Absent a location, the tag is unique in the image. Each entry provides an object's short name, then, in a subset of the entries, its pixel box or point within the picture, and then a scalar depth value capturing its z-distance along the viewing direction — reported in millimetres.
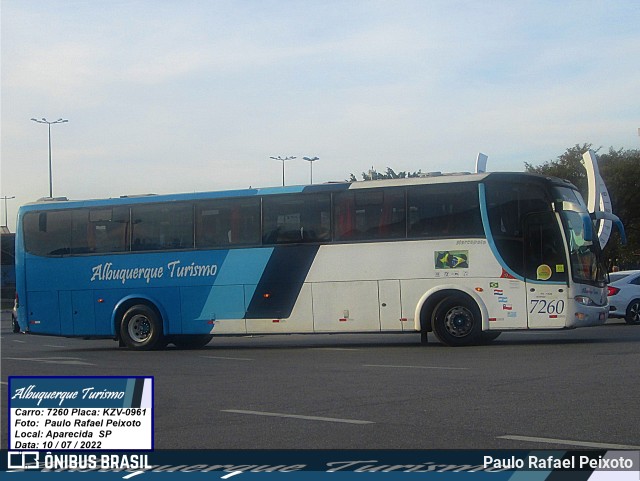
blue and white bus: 19953
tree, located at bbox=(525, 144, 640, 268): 52812
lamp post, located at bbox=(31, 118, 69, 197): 66250
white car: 27281
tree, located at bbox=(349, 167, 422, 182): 69038
